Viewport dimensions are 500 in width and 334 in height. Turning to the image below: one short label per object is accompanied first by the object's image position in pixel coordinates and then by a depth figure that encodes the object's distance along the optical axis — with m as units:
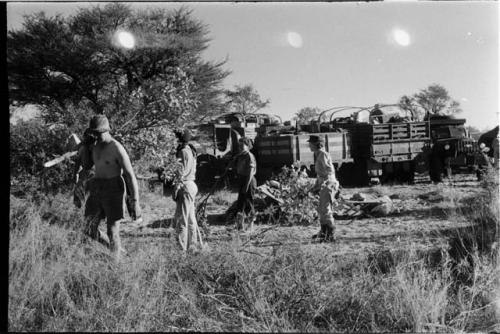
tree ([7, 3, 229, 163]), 14.31
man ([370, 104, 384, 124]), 14.89
